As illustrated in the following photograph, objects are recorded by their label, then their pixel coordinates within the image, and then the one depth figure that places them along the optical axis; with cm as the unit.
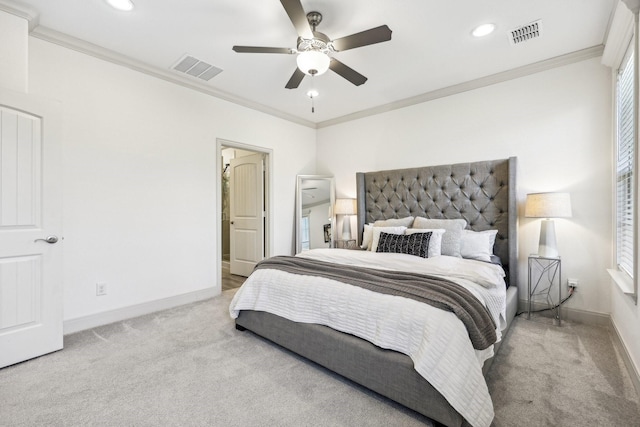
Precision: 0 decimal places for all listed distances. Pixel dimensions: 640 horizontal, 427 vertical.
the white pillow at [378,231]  332
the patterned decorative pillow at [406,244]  289
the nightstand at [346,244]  433
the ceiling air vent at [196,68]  305
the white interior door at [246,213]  466
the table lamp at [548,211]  272
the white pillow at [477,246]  296
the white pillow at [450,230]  301
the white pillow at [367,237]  363
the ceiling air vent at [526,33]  248
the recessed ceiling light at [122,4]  219
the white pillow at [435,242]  289
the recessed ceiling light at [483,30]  249
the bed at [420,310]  145
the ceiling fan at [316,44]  204
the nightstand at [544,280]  294
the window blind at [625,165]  221
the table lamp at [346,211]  446
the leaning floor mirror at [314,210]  485
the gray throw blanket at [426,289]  158
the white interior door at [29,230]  212
